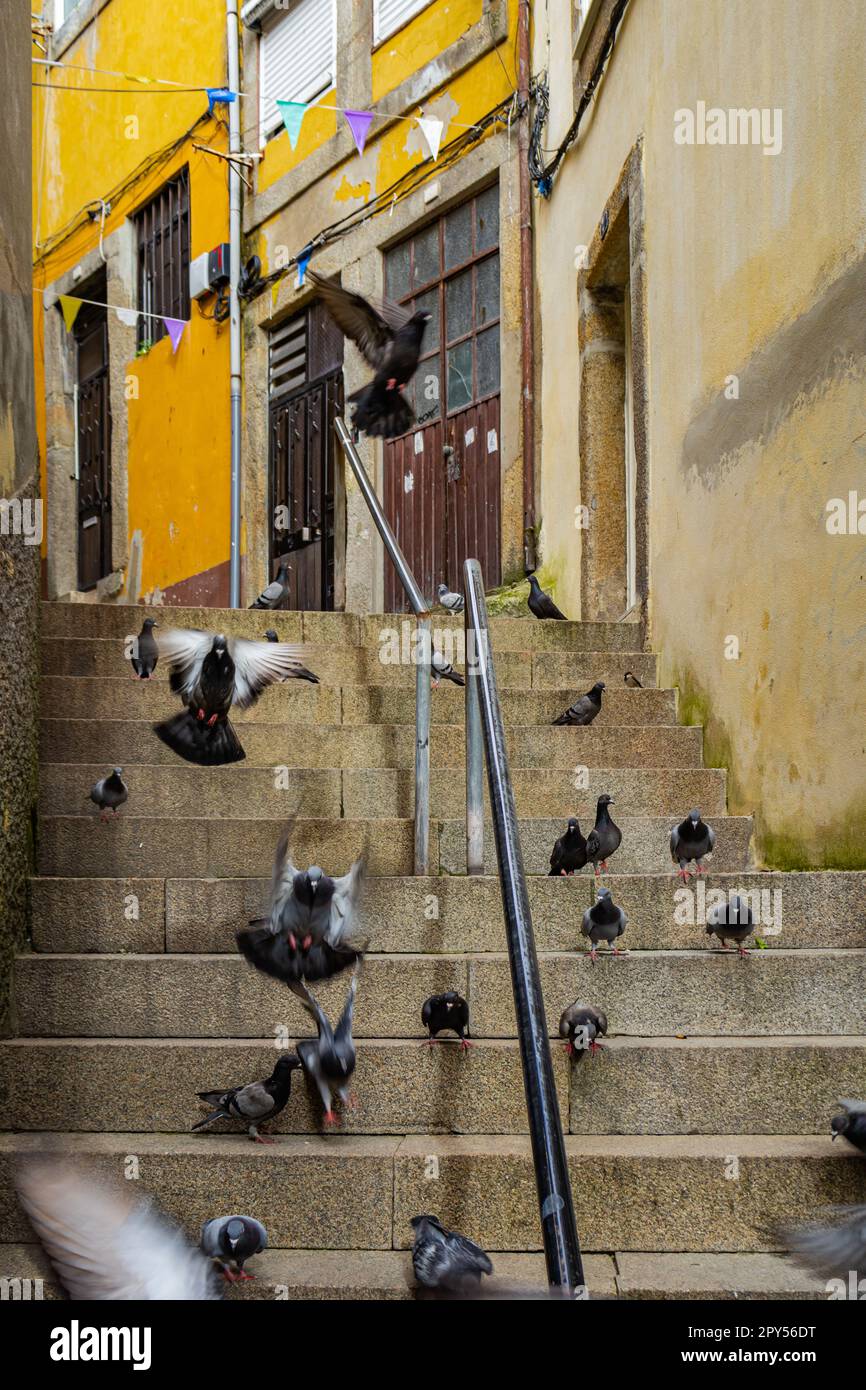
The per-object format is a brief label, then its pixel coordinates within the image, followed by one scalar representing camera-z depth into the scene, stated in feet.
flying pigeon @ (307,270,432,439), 21.39
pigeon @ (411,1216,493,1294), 10.00
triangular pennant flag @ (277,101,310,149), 35.58
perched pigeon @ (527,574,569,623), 26.20
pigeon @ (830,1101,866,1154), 10.94
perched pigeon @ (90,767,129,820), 15.53
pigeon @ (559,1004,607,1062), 12.07
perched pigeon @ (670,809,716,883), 15.19
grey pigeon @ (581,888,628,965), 13.46
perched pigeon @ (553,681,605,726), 19.01
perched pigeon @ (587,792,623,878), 15.28
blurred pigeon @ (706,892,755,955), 13.38
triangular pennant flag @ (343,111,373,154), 35.58
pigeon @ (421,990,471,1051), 12.40
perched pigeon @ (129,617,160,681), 19.12
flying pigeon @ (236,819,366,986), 12.59
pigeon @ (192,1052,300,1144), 11.66
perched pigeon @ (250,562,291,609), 25.59
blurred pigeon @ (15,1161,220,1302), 9.11
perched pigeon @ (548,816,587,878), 15.15
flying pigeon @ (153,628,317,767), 16.02
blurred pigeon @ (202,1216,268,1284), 10.11
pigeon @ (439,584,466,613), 22.03
